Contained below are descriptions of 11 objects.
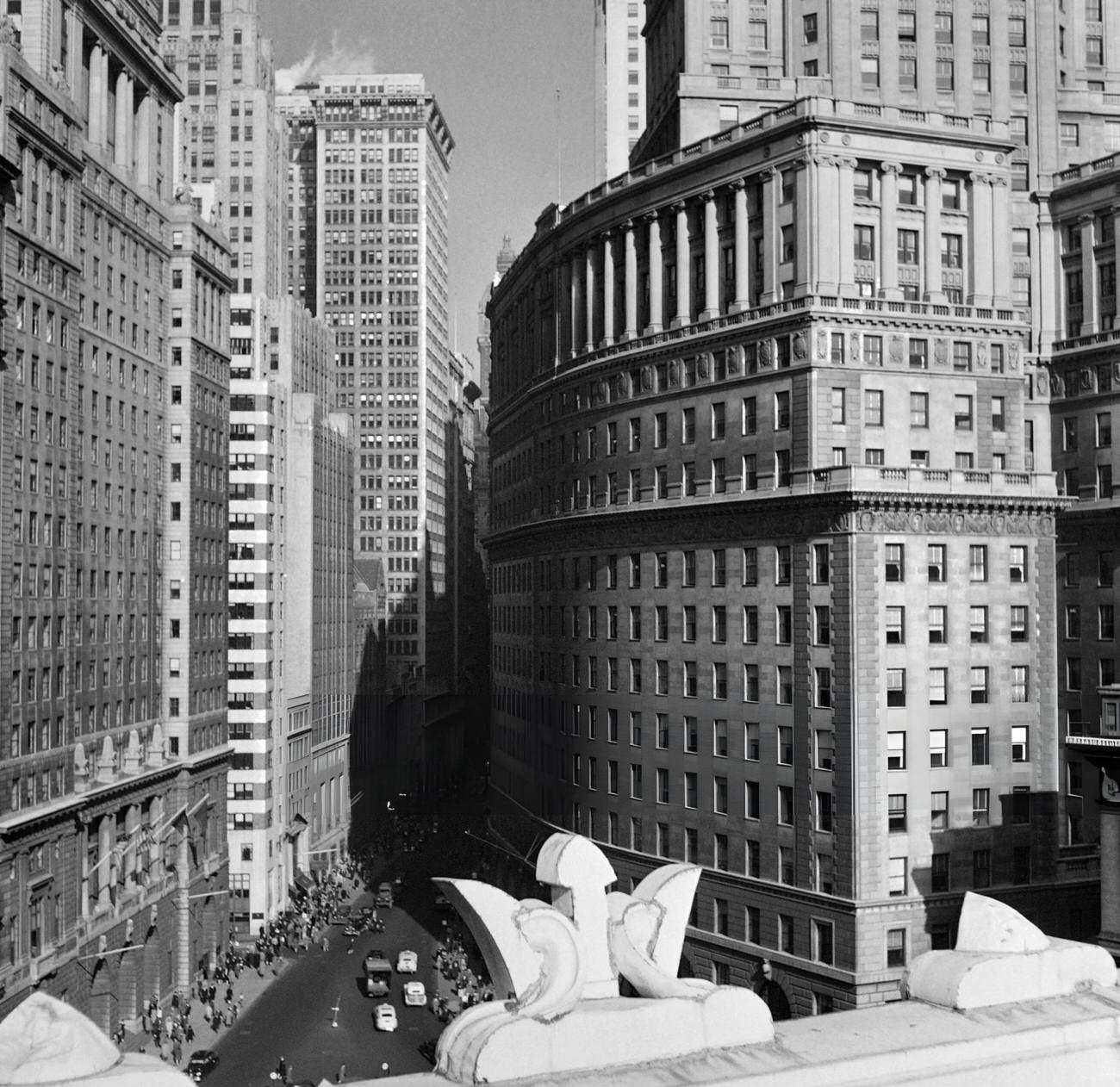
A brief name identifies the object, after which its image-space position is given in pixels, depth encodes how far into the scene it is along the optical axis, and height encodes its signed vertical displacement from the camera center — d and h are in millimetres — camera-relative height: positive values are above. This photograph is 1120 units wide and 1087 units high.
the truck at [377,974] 110438 -26875
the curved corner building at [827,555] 86688 +3885
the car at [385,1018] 100562 -26777
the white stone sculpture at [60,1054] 14414 -4230
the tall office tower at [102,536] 89562 +5967
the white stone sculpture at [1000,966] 19641 -4662
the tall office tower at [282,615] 138875 +480
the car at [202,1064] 90750 -27182
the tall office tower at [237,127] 177250 +59489
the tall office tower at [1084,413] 101812 +14144
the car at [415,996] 107875 -27063
